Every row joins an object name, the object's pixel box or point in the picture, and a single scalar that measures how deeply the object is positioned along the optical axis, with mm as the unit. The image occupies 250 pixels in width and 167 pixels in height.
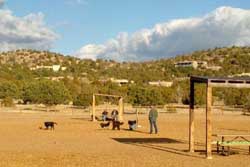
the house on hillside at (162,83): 131050
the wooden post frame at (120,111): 44569
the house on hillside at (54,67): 156050
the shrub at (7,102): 80806
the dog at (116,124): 35919
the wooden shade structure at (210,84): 20266
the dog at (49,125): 35281
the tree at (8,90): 89188
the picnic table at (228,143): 21145
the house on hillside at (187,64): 155375
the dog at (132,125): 35641
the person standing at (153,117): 32688
